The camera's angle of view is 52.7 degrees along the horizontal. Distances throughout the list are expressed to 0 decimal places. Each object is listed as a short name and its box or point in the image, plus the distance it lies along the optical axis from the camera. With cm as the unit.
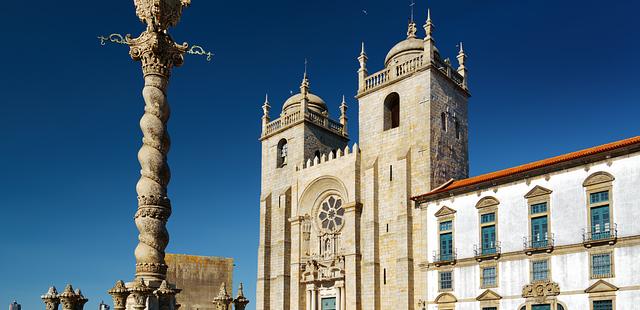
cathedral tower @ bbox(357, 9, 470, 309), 3659
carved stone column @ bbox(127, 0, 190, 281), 1655
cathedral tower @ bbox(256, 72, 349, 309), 4447
